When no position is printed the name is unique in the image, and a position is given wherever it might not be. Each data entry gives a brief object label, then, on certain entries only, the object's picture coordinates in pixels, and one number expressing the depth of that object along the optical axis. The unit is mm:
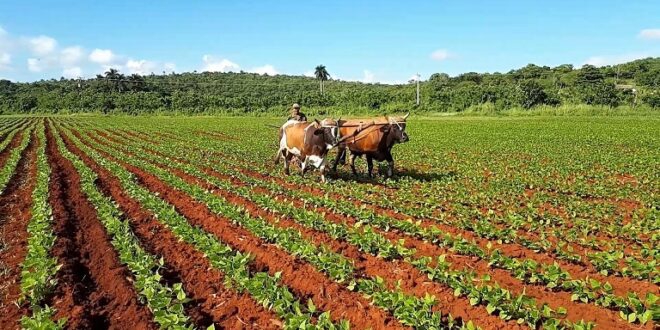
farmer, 16067
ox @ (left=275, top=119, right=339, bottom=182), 13844
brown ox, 14328
